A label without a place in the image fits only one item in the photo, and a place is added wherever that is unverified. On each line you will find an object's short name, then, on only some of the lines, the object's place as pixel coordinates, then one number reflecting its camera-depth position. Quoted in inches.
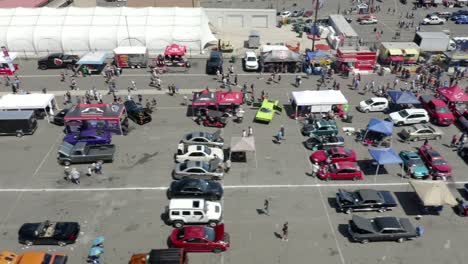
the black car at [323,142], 1312.7
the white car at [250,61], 1924.2
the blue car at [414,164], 1181.7
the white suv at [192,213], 987.3
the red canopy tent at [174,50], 1966.0
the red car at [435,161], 1182.9
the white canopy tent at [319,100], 1475.1
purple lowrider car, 1307.8
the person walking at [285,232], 955.3
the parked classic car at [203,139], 1300.4
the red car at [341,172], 1167.0
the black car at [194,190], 1074.1
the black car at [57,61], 1922.5
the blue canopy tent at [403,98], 1513.3
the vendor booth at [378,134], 1331.2
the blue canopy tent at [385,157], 1158.3
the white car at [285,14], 2796.5
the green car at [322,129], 1373.0
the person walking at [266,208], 1040.2
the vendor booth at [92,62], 1861.5
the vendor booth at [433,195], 1017.2
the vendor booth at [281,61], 1883.6
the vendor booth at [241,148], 1230.3
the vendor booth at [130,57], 1927.9
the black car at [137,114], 1469.0
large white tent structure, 2058.3
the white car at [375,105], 1551.4
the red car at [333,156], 1226.6
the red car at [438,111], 1467.8
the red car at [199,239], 920.9
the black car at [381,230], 949.4
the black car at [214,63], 1886.1
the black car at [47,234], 940.0
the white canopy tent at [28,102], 1444.4
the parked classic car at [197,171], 1153.9
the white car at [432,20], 2687.0
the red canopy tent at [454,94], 1537.9
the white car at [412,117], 1459.2
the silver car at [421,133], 1368.1
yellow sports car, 1466.5
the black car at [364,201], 1045.8
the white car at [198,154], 1225.4
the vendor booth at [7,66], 1849.2
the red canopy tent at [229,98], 1489.9
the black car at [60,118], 1446.9
